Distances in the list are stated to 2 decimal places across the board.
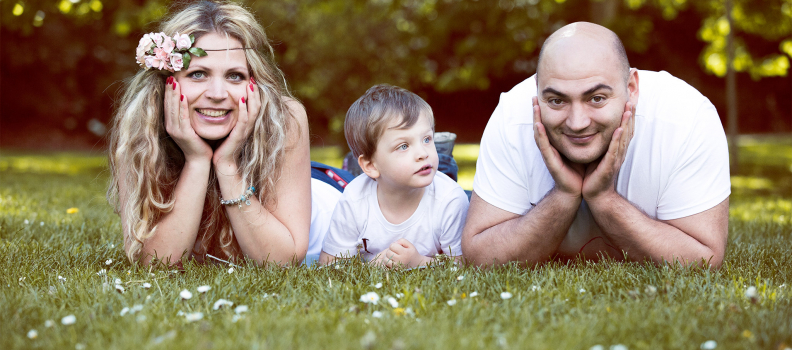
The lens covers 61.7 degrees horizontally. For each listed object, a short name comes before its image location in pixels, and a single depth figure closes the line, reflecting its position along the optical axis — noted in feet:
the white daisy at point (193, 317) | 8.11
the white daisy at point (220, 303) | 8.70
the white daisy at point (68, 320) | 7.95
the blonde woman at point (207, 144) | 11.35
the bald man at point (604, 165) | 9.87
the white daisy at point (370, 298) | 9.00
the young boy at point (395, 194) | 11.95
